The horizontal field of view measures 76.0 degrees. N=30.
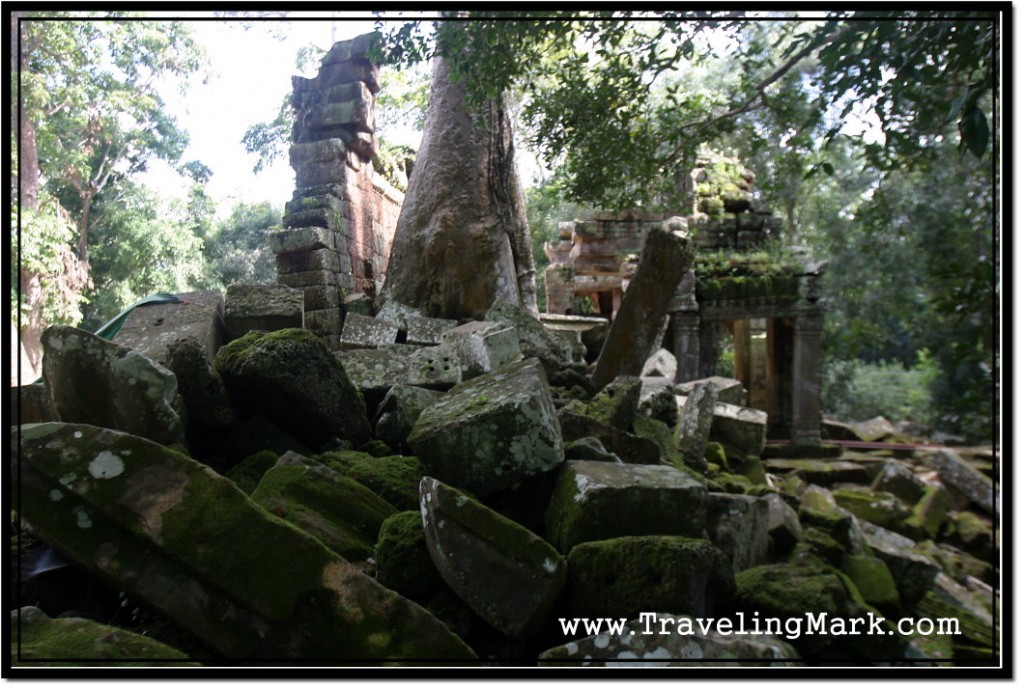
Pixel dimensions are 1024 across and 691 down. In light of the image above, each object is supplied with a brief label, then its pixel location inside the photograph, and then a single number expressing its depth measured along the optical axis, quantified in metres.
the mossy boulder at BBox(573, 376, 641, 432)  3.89
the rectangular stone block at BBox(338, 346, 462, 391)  3.75
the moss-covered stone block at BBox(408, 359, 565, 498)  2.37
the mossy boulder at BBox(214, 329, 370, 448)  2.80
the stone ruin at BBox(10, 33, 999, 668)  1.71
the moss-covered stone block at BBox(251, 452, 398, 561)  2.16
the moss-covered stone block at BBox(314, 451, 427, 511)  2.51
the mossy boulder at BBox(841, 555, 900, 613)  2.76
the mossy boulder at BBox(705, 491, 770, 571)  2.61
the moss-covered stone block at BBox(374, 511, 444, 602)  2.00
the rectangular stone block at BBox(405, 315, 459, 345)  5.20
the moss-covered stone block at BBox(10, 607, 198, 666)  1.62
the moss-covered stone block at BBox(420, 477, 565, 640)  1.83
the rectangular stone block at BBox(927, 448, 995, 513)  3.47
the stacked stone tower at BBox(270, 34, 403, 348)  7.37
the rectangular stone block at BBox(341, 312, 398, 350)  5.04
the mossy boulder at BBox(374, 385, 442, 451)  3.09
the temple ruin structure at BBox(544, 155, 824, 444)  10.51
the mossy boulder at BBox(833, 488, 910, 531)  5.24
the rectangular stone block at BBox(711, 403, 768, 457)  6.46
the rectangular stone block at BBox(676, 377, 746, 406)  7.71
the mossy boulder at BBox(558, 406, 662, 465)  3.47
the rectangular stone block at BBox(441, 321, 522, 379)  4.00
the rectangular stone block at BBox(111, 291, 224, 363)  3.65
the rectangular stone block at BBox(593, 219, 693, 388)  4.46
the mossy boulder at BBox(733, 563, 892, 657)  1.94
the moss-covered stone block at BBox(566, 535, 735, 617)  1.86
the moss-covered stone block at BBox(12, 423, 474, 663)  1.69
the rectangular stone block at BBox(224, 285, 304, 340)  4.35
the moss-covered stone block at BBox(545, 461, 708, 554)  2.16
